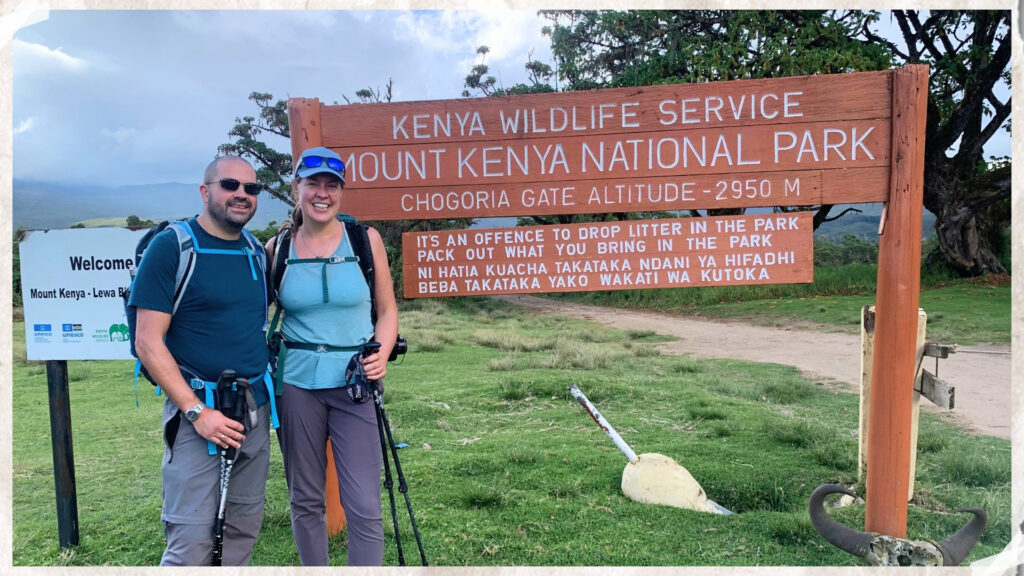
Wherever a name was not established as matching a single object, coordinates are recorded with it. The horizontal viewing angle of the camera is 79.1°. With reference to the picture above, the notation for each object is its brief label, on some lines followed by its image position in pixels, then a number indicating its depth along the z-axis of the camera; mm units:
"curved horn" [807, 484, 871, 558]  3529
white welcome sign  3676
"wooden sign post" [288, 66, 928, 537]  3531
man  2389
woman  2711
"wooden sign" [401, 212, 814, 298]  3648
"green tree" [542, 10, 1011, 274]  13008
